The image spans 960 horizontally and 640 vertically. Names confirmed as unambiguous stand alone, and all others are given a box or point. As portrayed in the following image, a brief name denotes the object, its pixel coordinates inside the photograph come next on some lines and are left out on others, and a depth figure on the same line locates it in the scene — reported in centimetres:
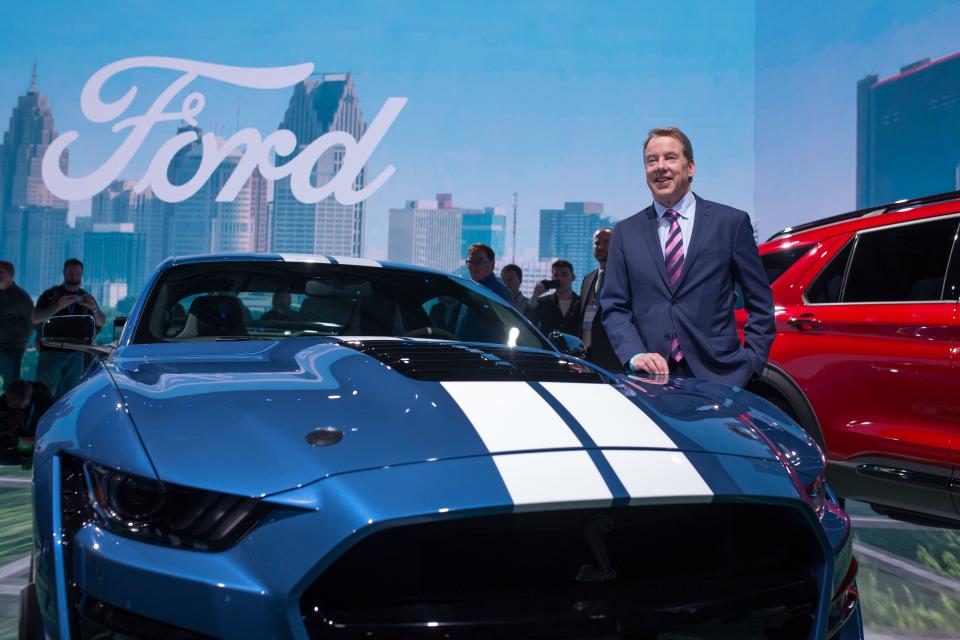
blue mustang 115
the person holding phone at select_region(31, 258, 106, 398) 654
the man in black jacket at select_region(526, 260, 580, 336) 712
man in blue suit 247
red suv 307
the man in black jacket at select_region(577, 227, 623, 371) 541
